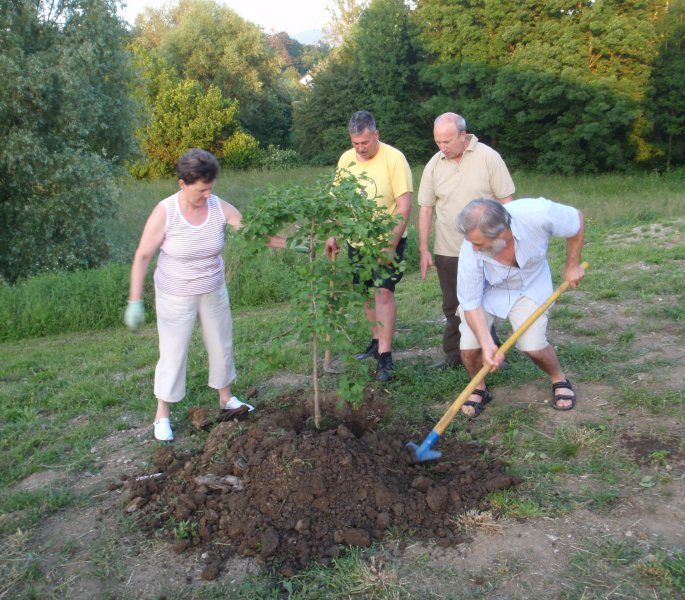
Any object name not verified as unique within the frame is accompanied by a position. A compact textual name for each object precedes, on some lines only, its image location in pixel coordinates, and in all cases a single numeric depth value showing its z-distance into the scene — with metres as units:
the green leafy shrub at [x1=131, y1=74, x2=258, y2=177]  27.91
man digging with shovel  3.50
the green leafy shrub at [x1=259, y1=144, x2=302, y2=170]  28.47
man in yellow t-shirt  4.44
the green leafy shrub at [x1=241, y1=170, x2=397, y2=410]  3.51
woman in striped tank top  3.73
